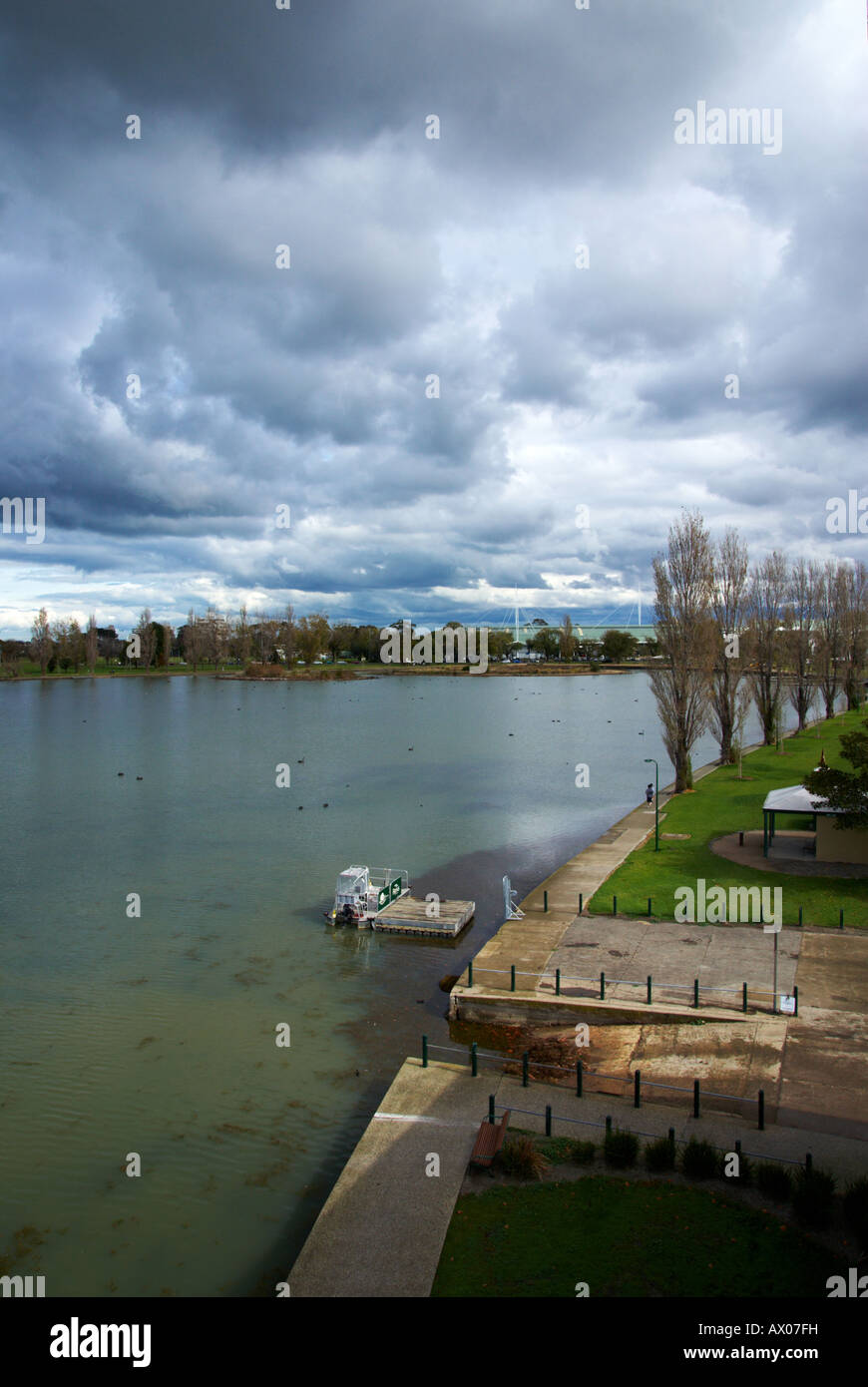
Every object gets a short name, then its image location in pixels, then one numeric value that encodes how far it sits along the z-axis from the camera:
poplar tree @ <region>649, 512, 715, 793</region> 46.34
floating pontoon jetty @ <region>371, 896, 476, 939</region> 27.14
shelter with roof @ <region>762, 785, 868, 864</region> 29.64
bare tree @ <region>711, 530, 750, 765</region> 55.34
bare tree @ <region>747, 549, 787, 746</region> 66.50
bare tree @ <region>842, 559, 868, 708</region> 85.69
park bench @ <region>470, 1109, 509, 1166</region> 13.13
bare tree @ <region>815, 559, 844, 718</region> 80.00
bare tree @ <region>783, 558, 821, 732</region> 76.00
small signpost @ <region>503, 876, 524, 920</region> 26.08
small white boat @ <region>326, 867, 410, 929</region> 28.19
